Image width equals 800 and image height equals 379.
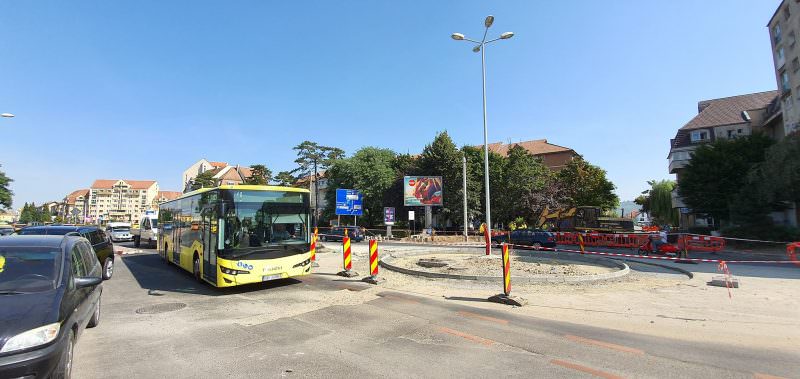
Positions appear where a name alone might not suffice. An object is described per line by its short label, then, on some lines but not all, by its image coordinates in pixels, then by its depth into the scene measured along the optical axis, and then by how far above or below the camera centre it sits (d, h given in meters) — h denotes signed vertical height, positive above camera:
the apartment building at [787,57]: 29.98 +13.31
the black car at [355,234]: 34.94 -1.39
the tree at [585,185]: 49.25 +4.31
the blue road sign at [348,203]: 41.28 +1.78
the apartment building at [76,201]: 137.00 +8.26
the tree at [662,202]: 57.72 +2.12
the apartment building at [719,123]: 42.37 +10.74
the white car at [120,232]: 32.28 -0.89
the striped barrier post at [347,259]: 12.20 -1.32
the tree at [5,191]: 50.44 +4.26
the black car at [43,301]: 3.40 -0.86
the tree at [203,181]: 80.88 +8.58
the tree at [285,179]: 67.00 +7.33
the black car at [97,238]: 11.90 -0.55
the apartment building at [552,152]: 70.25 +12.10
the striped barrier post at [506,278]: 8.52 -1.37
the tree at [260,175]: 72.82 +8.85
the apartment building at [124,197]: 136.25 +8.98
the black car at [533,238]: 22.94 -1.28
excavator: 27.61 -0.35
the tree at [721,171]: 27.91 +3.36
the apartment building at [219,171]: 105.25 +14.74
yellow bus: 9.16 -0.37
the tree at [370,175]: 48.03 +5.75
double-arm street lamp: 17.44 +8.70
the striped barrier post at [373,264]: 11.03 -1.34
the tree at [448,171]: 44.06 +5.52
